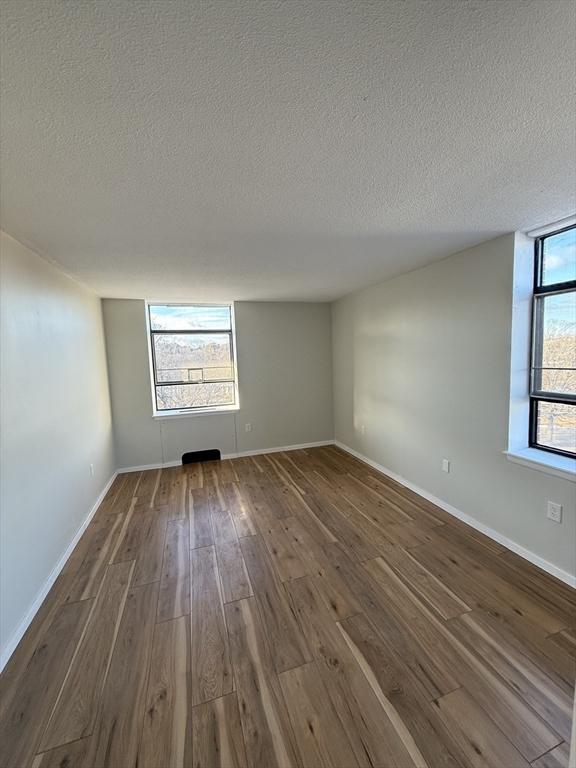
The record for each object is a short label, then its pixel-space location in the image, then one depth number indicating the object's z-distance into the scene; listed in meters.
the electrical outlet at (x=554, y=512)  1.95
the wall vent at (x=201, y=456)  4.29
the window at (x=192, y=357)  4.21
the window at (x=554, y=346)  2.02
